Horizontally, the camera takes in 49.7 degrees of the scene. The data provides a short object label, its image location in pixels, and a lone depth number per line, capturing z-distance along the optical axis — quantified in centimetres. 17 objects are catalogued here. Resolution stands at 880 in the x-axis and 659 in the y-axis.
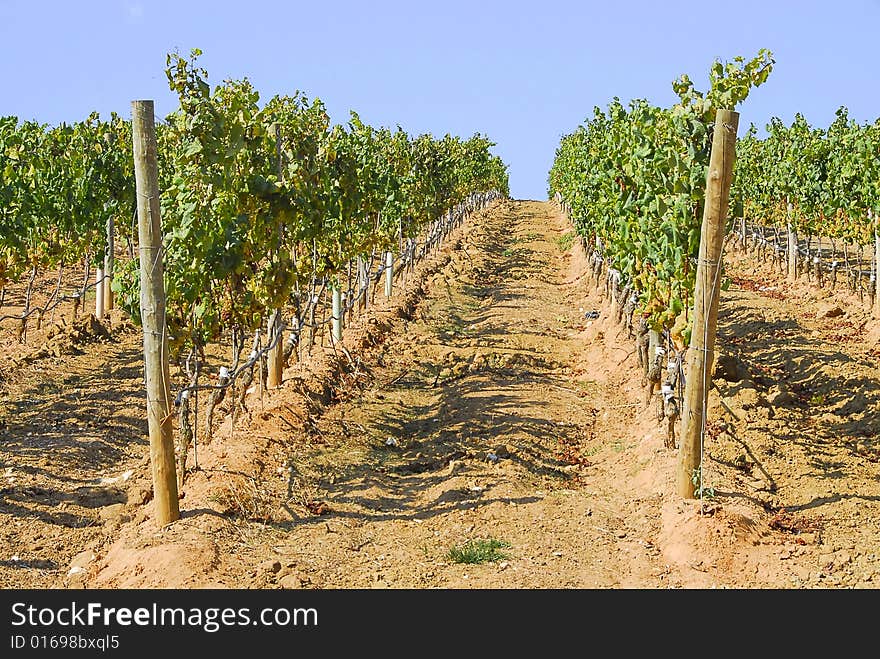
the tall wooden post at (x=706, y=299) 774
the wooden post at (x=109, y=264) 1842
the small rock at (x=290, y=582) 675
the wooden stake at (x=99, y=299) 1898
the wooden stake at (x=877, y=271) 1831
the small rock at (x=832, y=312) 1845
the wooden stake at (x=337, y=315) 1504
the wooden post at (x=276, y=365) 1277
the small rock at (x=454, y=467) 968
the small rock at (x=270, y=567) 707
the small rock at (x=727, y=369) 1236
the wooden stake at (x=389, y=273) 1994
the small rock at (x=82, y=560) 768
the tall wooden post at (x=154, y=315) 745
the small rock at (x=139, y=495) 896
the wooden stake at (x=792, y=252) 2381
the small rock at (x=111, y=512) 877
